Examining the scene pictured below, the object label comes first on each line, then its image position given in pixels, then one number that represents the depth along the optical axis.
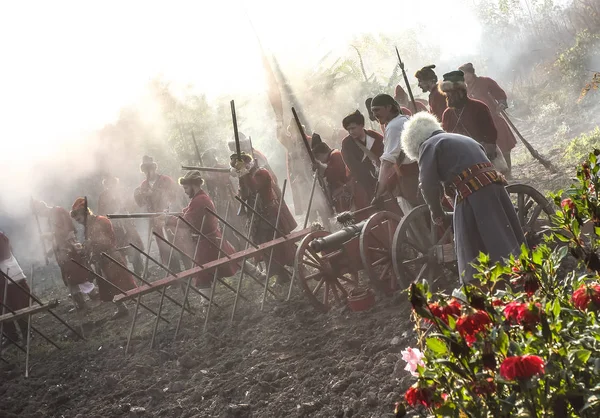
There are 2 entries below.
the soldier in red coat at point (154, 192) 12.16
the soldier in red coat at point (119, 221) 12.72
